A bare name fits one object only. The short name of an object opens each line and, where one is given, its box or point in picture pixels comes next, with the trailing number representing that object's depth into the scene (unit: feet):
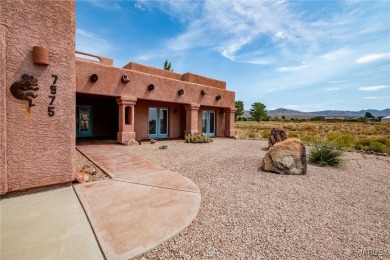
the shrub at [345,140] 46.68
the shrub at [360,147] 43.62
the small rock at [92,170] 17.92
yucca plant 25.51
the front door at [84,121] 46.78
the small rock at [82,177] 15.59
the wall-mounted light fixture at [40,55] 12.74
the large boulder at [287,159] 20.89
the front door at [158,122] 46.98
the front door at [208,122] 57.21
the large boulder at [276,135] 33.88
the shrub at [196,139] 44.09
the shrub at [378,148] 40.54
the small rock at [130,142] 37.07
